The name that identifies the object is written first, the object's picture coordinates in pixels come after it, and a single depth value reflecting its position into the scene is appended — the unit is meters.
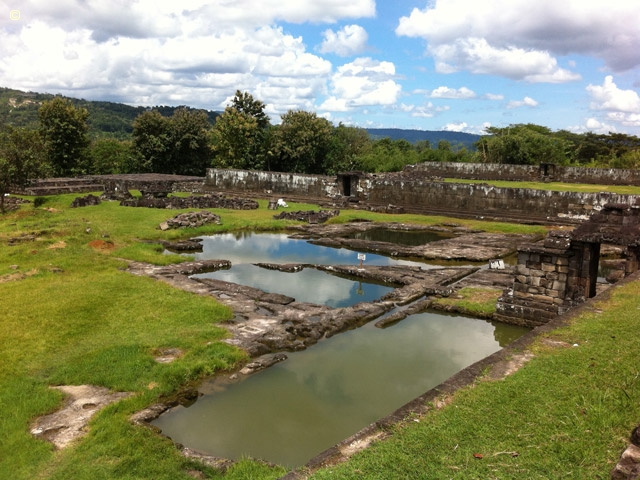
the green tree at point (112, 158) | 40.59
